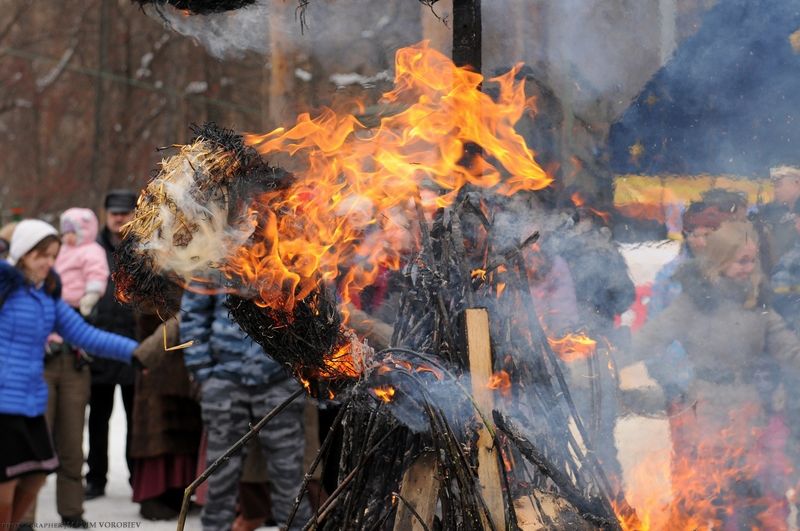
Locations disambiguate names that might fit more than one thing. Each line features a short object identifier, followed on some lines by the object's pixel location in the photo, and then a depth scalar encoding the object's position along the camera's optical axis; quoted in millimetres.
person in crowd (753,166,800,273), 11984
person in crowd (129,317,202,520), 14523
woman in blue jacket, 11383
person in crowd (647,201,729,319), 12211
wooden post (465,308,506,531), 6535
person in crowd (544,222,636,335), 10930
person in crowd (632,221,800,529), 11297
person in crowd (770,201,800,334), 11625
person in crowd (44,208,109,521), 14008
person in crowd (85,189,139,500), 15523
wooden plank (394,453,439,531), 6684
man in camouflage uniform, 12016
